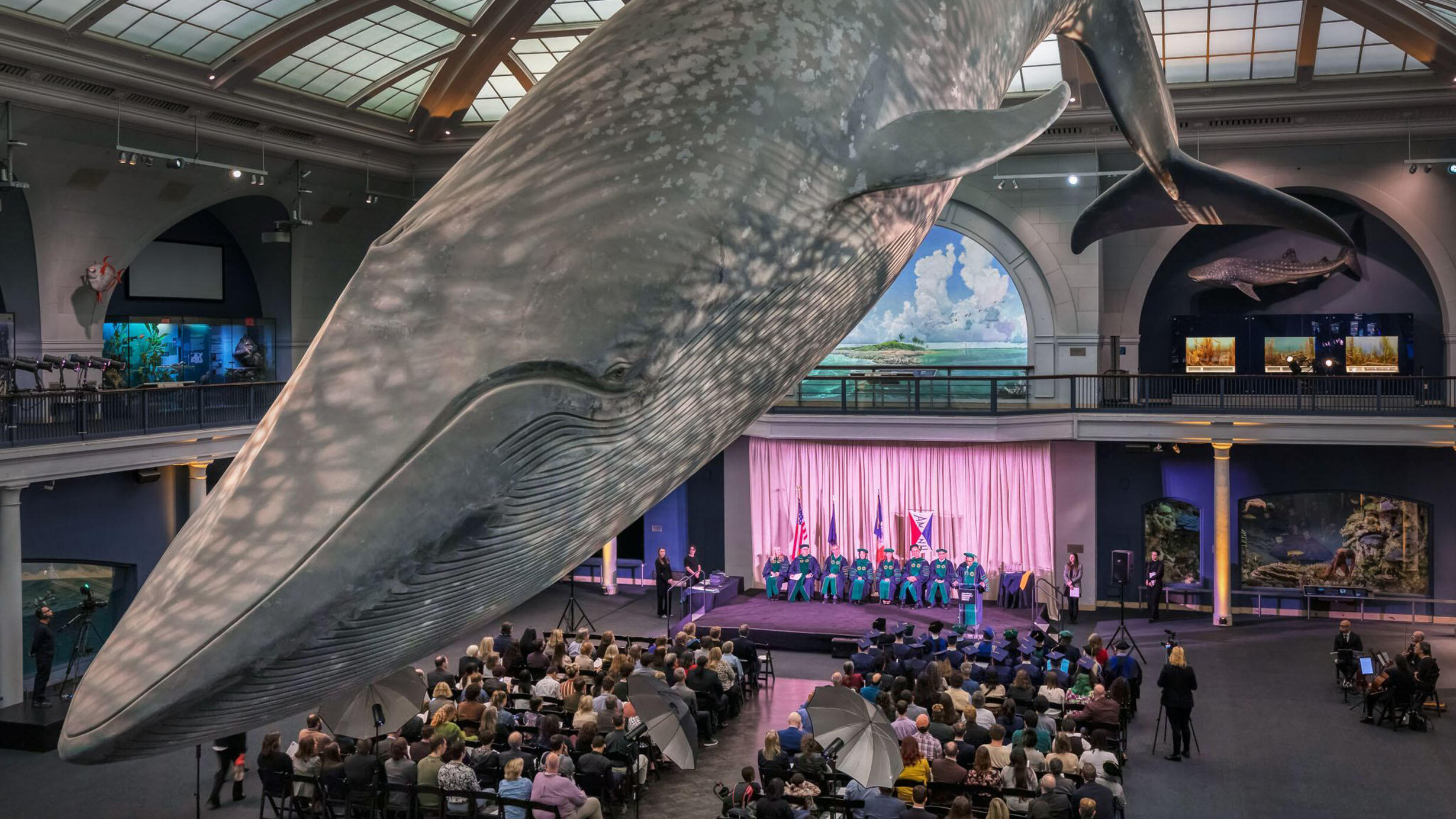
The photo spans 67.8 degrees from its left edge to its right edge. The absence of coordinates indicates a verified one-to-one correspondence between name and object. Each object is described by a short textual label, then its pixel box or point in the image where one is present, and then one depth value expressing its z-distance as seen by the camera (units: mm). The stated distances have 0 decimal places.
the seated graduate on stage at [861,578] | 23203
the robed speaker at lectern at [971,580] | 21641
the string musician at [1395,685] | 14875
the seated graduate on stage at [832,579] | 23641
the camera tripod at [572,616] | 20484
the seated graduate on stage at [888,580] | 23266
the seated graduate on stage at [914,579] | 23078
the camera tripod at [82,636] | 16562
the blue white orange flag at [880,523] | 24188
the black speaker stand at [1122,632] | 17639
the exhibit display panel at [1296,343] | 23234
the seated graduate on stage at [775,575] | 24344
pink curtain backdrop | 23500
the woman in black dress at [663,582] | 23297
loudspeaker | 19859
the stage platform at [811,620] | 20812
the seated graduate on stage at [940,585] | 23000
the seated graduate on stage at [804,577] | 23797
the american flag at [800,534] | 24656
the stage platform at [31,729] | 14812
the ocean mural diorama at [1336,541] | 22531
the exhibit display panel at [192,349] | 23391
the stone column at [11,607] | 16078
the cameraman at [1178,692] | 13727
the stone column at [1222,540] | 21297
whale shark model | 23203
